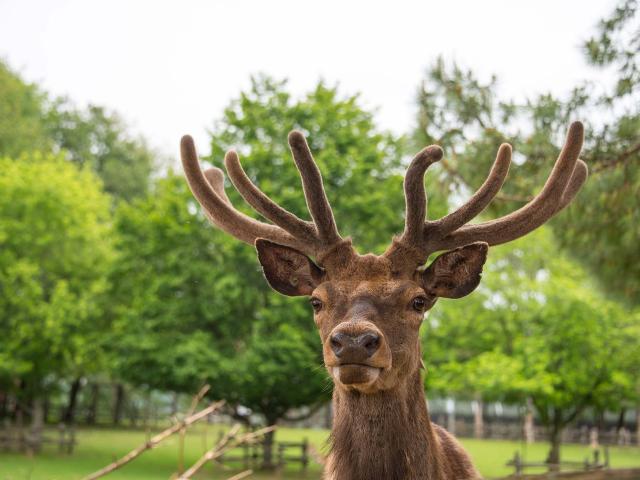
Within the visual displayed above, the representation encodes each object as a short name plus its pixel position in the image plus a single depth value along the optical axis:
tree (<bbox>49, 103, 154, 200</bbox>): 36.44
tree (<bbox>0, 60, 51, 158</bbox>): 29.53
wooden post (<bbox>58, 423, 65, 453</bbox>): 24.86
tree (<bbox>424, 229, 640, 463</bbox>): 19.44
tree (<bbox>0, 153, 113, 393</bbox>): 21.38
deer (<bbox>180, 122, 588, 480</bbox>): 3.00
